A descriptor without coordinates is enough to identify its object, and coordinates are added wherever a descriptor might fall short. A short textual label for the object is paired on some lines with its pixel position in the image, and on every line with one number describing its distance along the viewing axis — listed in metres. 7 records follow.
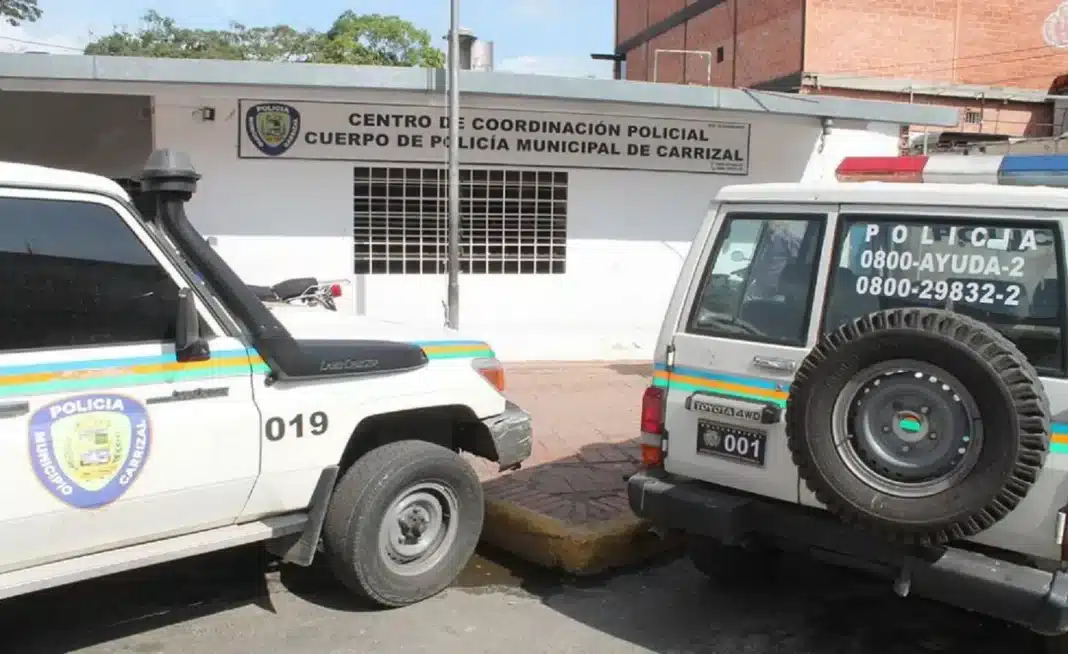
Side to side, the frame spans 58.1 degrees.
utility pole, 9.11
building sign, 10.05
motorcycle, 6.18
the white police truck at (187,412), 3.41
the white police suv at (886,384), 3.20
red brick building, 21.95
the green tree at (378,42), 50.06
